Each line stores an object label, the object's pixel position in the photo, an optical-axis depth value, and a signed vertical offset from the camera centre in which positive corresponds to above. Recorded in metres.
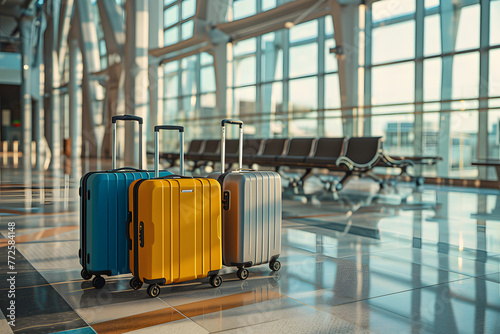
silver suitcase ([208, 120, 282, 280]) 3.11 -0.42
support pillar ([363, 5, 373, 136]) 15.33 +2.98
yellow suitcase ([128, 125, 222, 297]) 2.70 -0.45
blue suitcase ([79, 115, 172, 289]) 2.92 -0.43
